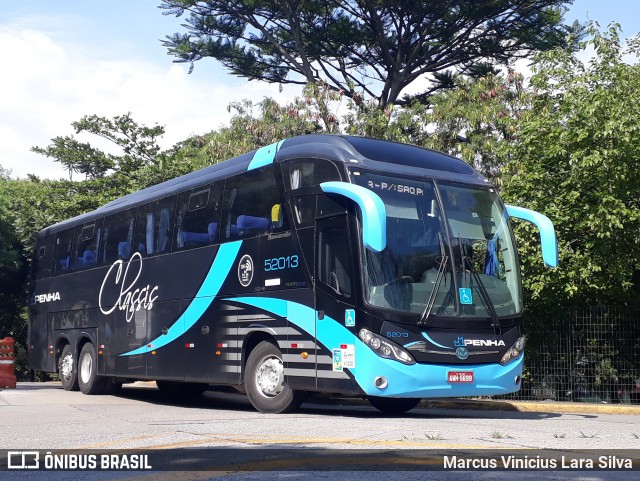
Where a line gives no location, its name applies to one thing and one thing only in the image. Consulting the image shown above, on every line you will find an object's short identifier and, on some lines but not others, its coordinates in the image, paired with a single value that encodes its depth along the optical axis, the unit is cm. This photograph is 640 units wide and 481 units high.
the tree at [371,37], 2938
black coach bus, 1194
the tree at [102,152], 3606
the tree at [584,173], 1698
